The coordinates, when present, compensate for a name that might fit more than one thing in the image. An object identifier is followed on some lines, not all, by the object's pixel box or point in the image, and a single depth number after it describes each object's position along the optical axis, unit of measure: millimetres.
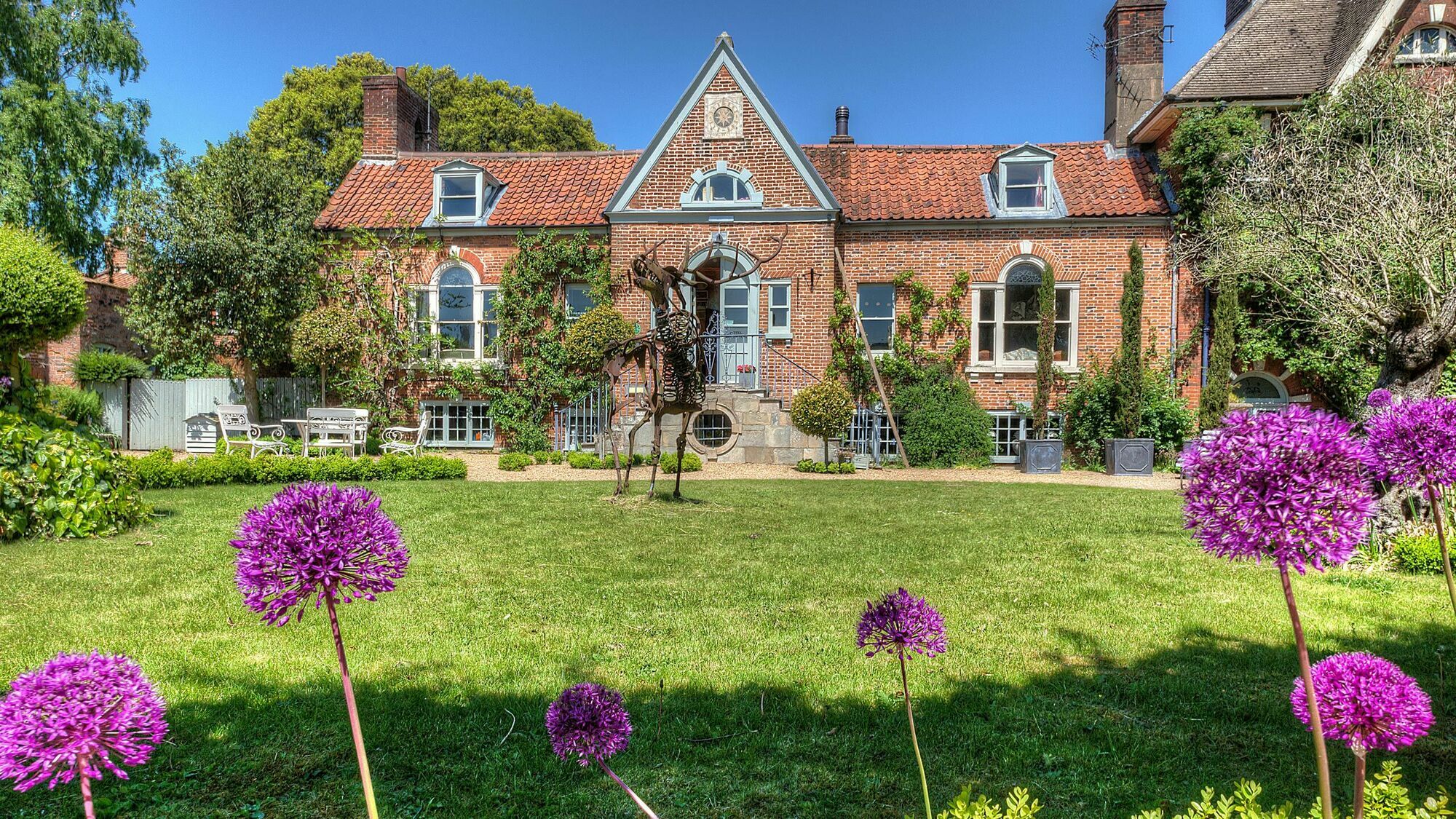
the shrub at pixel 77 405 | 15828
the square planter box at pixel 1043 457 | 14914
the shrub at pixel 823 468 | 14000
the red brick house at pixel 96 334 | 20578
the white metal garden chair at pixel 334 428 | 13656
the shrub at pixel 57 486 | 6527
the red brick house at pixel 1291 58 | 14883
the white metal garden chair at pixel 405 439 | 14375
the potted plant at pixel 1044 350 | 16234
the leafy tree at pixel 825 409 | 13609
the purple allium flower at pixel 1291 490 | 1284
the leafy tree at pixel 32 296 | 6820
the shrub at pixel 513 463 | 13852
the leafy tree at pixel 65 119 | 17766
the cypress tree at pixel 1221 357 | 15328
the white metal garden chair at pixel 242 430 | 13266
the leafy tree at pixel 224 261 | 16281
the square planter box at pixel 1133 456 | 14625
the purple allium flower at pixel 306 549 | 1315
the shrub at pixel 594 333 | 15062
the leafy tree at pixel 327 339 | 15883
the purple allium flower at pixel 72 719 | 1131
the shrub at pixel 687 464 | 13711
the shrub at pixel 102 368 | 17688
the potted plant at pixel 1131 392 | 14641
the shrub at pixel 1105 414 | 15555
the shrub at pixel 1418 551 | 5707
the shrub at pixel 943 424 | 15750
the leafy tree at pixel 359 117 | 27312
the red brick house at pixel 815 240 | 16281
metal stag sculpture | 8180
